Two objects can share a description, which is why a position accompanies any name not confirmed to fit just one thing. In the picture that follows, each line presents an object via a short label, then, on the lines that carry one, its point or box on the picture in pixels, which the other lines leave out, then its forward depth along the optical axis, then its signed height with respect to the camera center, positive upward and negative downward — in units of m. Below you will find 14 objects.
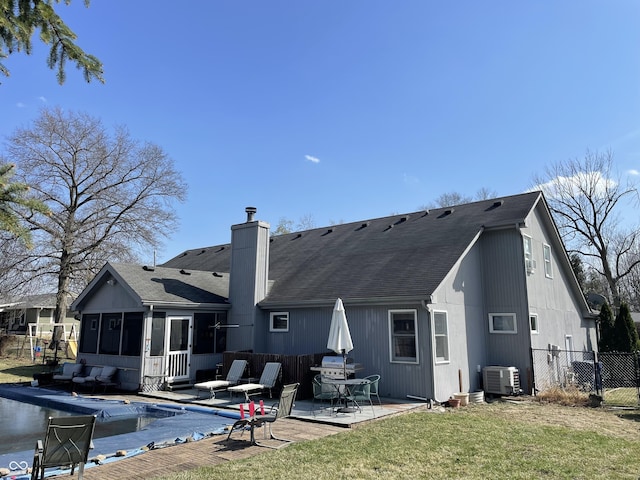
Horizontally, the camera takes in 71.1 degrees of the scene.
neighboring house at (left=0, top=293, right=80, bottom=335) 29.39 +1.13
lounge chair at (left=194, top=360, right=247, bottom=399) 12.19 -1.50
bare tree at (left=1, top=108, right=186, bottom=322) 26.06 +8.22
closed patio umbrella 10.98 -0.17
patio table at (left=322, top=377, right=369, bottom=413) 10.38 -1.48
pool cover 6.97 -1.93
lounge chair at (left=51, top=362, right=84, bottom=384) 14.65 -1.51
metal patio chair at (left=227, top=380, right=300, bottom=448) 7.68 -1.56
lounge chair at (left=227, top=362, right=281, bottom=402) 12.10 -1.40
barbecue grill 11.66 -1.03
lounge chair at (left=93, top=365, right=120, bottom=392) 13.70 -1.56
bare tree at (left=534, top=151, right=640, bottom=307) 32.84 +7.79
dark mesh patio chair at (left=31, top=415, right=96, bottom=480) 5.48 -1.44
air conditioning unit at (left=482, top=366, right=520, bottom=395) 13.16 -1.51
